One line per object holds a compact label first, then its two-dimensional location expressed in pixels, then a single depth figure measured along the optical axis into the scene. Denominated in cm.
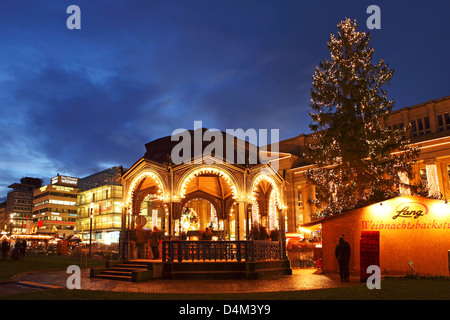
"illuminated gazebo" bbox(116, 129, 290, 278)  1714
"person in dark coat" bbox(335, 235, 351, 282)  1489
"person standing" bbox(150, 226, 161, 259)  1975
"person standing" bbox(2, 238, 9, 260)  3441
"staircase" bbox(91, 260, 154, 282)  1584
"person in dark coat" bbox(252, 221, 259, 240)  2075
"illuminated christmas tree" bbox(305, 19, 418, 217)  2664
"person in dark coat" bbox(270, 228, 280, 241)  2011
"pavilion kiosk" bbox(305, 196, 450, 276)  1466
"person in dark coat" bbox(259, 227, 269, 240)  2028
